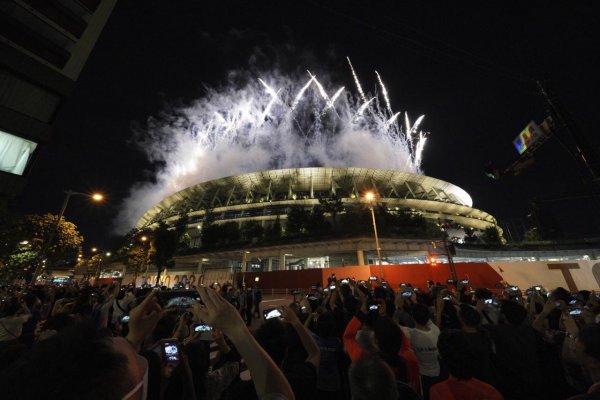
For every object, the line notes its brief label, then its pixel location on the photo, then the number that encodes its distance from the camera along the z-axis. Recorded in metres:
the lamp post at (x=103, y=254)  50.03
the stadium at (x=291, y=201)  43.22
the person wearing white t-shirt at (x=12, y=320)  4.49
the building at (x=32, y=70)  17.03
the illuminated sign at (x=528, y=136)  13.81
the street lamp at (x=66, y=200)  13.13
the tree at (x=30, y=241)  18.00
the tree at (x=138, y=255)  39.69
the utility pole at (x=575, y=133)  11.51
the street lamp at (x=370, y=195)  20.90
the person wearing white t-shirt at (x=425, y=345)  3.52
